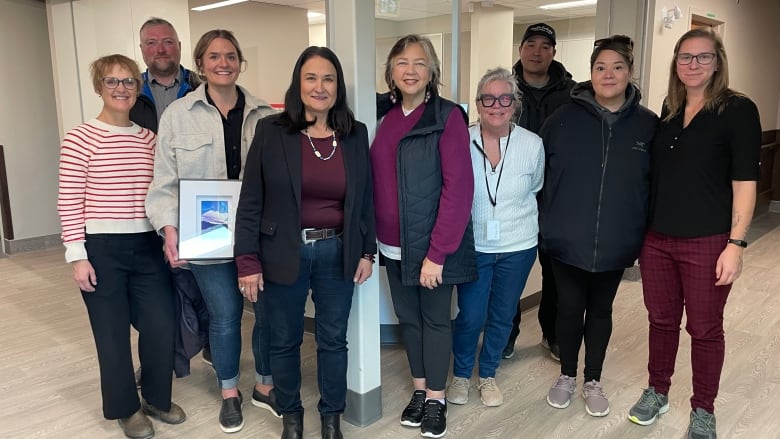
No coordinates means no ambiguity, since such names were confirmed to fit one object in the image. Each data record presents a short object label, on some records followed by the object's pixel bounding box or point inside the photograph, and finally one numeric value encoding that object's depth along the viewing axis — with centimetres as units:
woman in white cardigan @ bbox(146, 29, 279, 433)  214
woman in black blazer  197
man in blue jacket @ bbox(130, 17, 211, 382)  246
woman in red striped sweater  208
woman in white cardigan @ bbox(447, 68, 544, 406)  234
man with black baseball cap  287
